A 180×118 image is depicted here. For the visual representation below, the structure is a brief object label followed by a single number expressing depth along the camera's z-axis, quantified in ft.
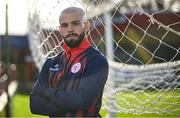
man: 15.39
